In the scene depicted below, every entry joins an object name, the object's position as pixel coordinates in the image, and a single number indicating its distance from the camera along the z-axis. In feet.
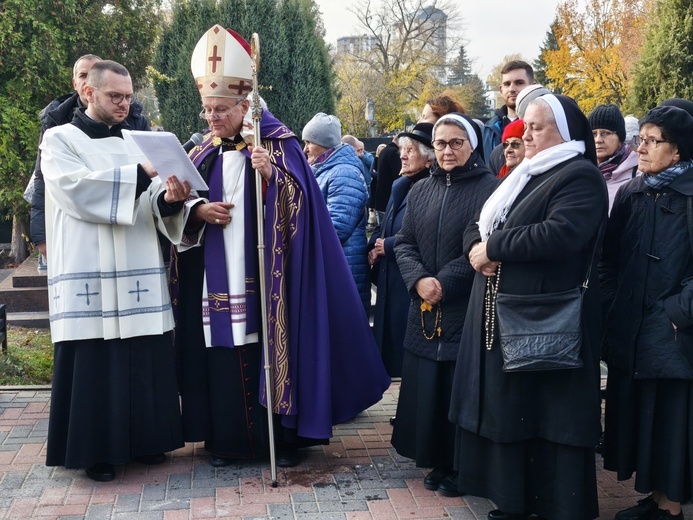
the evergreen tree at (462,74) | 178.00
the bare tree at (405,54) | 114.62
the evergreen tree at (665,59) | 50.26
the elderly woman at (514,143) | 14.16
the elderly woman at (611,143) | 16.38
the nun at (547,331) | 11.63
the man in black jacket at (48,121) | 15.84
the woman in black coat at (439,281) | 13.84
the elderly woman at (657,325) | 12.17
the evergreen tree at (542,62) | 155.01
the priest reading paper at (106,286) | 14.08
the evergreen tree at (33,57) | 32.94
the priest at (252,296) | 14.61
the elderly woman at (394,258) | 16.35
